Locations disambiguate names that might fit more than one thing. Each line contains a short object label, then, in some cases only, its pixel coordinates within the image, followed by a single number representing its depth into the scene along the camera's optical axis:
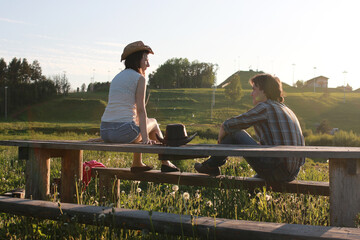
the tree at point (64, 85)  93.06
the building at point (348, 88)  138.18
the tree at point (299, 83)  140.50
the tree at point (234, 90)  74.94
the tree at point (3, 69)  91.01
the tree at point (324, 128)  37.48
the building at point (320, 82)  140.00
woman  4.45
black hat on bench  3.89
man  4.24
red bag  6.07
